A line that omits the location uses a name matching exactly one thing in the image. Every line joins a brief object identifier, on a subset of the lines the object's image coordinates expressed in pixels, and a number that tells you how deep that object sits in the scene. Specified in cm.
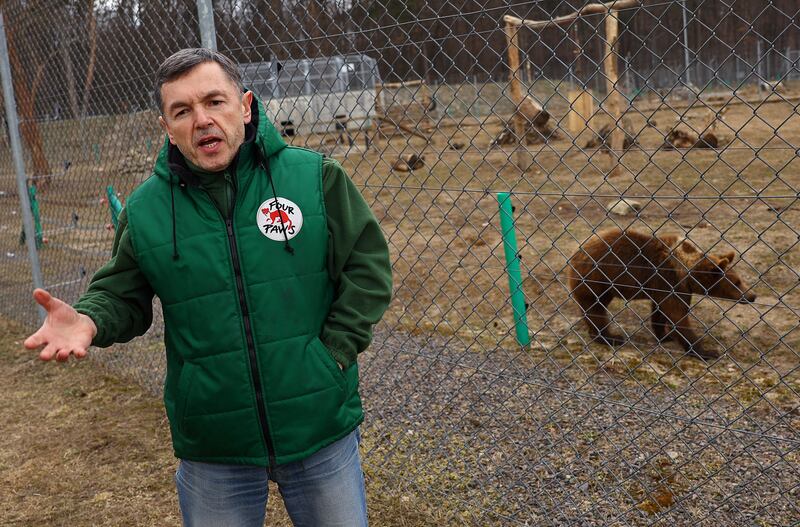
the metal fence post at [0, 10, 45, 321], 546
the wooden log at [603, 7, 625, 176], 1187
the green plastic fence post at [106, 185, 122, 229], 566
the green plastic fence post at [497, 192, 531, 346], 486
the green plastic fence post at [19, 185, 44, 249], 1013
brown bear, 550
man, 196
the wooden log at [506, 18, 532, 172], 1241
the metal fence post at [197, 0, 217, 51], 354
